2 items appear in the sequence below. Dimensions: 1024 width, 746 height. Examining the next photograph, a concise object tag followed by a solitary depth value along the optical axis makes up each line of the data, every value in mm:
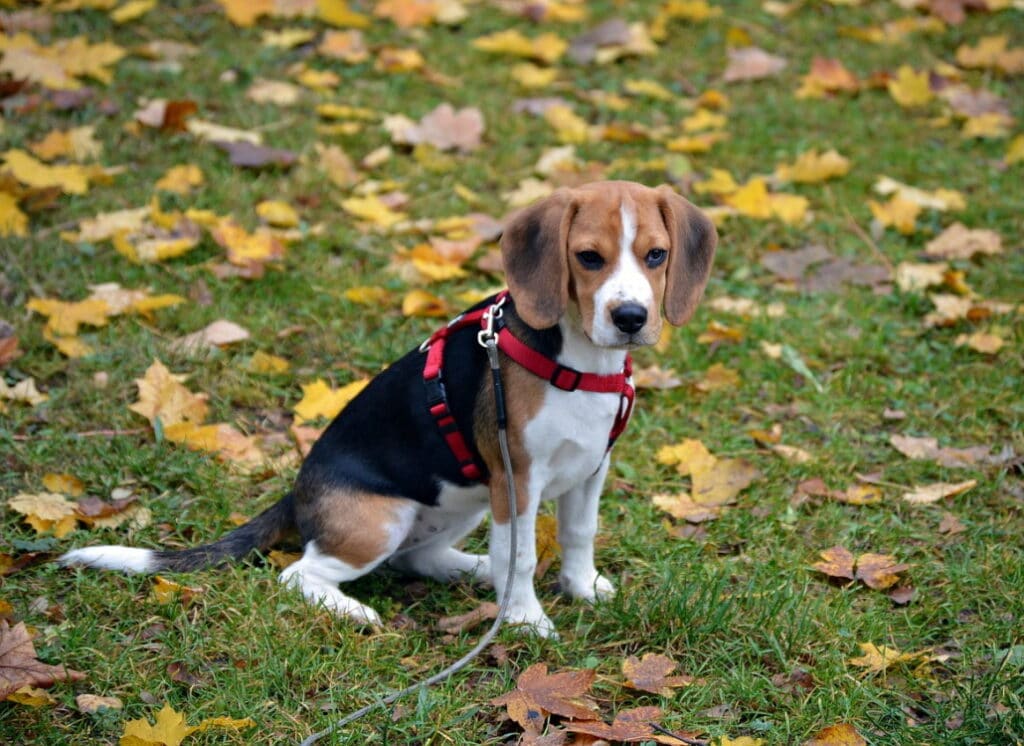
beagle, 3438
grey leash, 3500
